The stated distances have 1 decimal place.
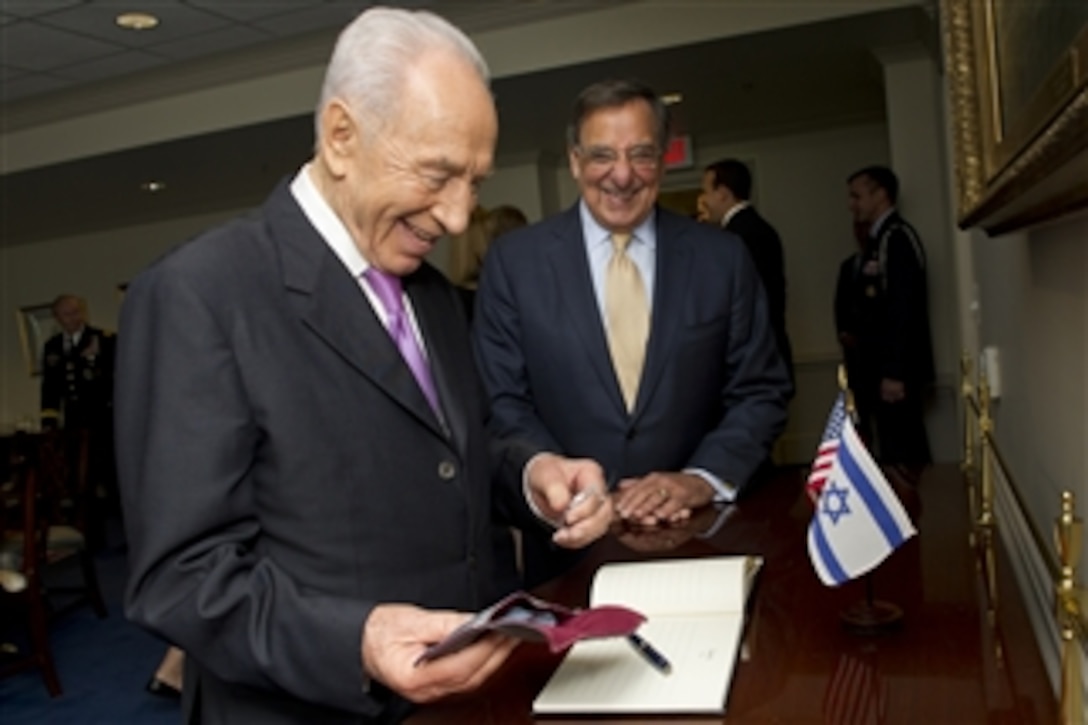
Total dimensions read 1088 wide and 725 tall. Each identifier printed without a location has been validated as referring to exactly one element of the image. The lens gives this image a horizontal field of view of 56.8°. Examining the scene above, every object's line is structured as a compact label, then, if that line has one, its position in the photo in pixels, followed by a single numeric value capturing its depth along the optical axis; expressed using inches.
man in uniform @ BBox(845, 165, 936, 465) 207.0
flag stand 43.8
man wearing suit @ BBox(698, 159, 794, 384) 210.2
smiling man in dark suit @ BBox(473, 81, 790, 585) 84.2
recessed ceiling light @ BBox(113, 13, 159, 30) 210.2
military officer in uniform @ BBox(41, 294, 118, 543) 305.7
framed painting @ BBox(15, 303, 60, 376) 479.8
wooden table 36.4
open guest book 38.4
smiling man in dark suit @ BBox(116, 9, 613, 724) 41.9
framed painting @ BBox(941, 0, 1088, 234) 30.9
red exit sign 364.2
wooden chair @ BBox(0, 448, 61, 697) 161.6
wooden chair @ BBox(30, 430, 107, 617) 195.6
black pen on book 40.3
